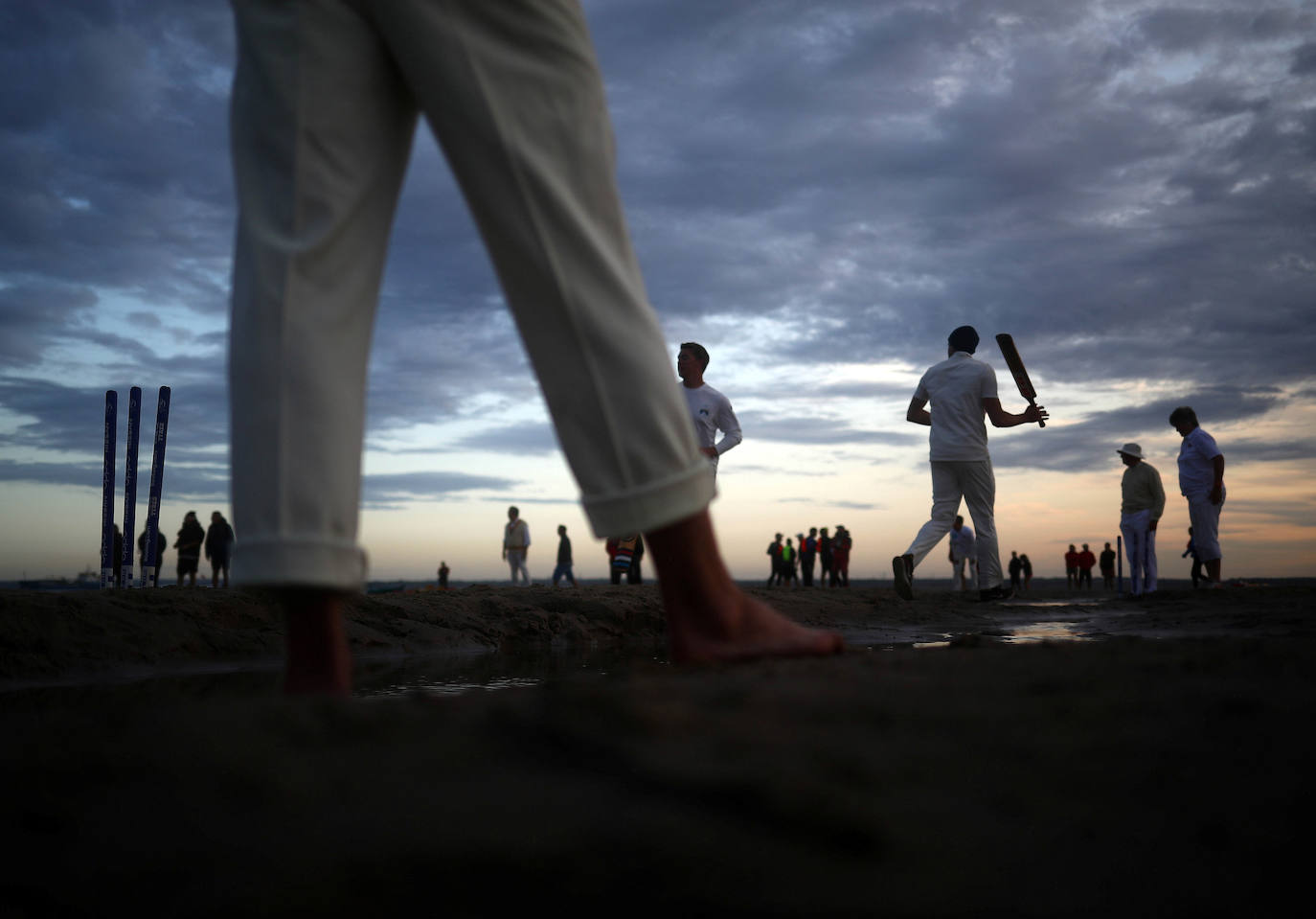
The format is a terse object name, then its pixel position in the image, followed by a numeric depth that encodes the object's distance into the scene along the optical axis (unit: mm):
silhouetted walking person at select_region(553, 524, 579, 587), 20625
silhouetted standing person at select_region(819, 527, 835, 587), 24688
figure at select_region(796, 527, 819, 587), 24875
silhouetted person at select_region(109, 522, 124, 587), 11955
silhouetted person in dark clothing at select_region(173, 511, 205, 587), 16609
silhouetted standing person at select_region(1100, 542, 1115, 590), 30781
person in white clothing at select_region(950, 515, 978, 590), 19766
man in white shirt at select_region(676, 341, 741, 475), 8508
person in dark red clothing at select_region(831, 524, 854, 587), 24719
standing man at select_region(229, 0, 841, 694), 1303
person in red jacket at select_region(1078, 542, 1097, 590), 31109
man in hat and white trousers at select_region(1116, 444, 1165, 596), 10397
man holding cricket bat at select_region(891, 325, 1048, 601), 8086
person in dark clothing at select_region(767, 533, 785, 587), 25219
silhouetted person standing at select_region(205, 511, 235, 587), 16750
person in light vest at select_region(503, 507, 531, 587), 20109
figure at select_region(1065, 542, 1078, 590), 31609
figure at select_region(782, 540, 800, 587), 24734
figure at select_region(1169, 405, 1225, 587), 9383
